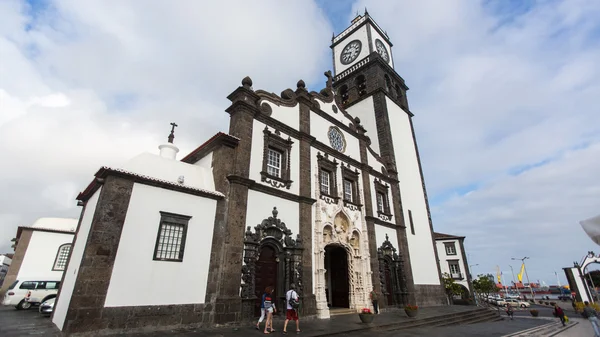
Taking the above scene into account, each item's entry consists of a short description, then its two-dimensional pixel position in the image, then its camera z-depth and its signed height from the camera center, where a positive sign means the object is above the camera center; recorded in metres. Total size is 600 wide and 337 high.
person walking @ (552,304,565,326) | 14.38 -1.24
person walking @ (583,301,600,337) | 10.08 -1.01
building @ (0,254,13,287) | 54.03 +4.22
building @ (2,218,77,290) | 18.88 +2.33
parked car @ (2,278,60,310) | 16.06 -0.15
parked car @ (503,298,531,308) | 33.72 -1.93
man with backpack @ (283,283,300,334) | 9.17 -0.57
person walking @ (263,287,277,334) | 9.00 -0.57
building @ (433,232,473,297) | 35.78 +3.63
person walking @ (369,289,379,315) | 14.28 -0.69
